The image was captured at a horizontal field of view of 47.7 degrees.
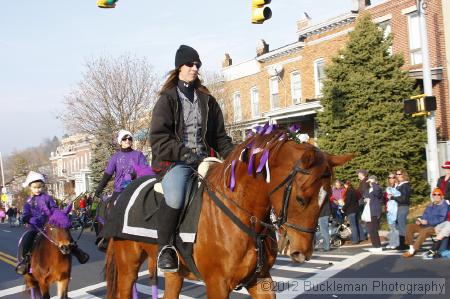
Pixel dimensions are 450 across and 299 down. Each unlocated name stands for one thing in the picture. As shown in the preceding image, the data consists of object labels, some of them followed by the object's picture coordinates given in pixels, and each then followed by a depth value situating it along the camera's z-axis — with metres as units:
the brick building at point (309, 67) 21.78
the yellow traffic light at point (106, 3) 11.35
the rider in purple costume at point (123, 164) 8.14
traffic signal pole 14.85
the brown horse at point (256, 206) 3.83
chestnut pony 7.93
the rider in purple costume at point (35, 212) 8.29
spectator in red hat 12.02
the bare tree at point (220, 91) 34.51
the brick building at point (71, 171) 69.00
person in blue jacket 11.58
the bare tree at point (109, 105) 28.25
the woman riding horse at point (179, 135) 4.68
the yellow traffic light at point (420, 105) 14.51
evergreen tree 20.56
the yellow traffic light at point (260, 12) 11.79
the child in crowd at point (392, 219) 13.16
